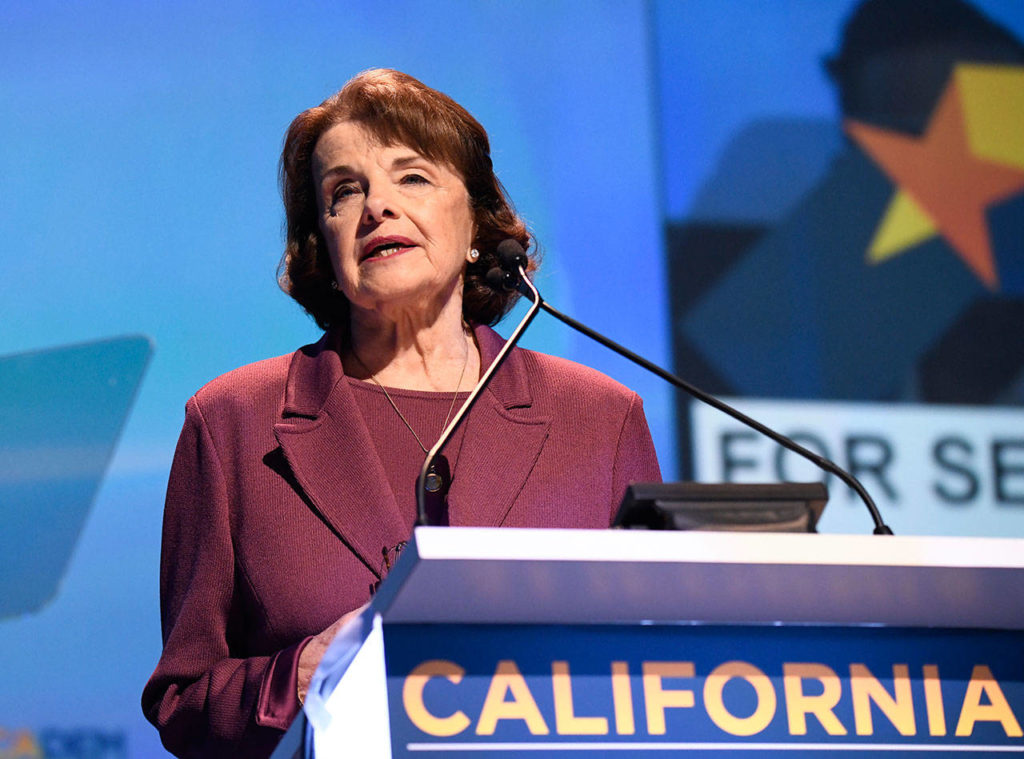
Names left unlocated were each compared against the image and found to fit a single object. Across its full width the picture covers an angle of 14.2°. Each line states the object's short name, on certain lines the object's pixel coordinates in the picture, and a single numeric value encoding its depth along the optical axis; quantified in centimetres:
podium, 320
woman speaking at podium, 362
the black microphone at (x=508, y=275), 347
